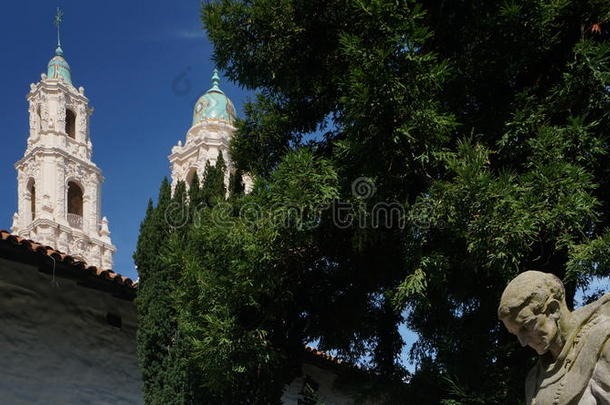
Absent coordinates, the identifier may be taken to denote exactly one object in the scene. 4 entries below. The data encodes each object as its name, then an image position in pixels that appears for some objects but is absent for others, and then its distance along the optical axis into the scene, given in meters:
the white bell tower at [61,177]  36.34
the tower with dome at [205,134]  30.58
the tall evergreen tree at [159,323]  8.43
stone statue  2.81
